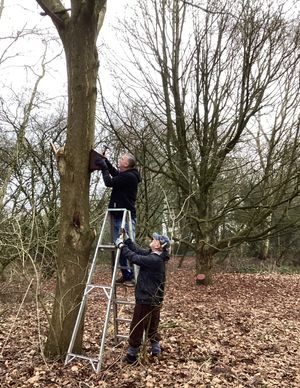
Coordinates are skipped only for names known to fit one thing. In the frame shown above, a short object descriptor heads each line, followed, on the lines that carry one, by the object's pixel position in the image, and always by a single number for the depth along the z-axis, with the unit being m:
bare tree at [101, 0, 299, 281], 11.85
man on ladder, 6.02
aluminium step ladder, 5.25
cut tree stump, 14.19
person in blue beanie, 5.55
